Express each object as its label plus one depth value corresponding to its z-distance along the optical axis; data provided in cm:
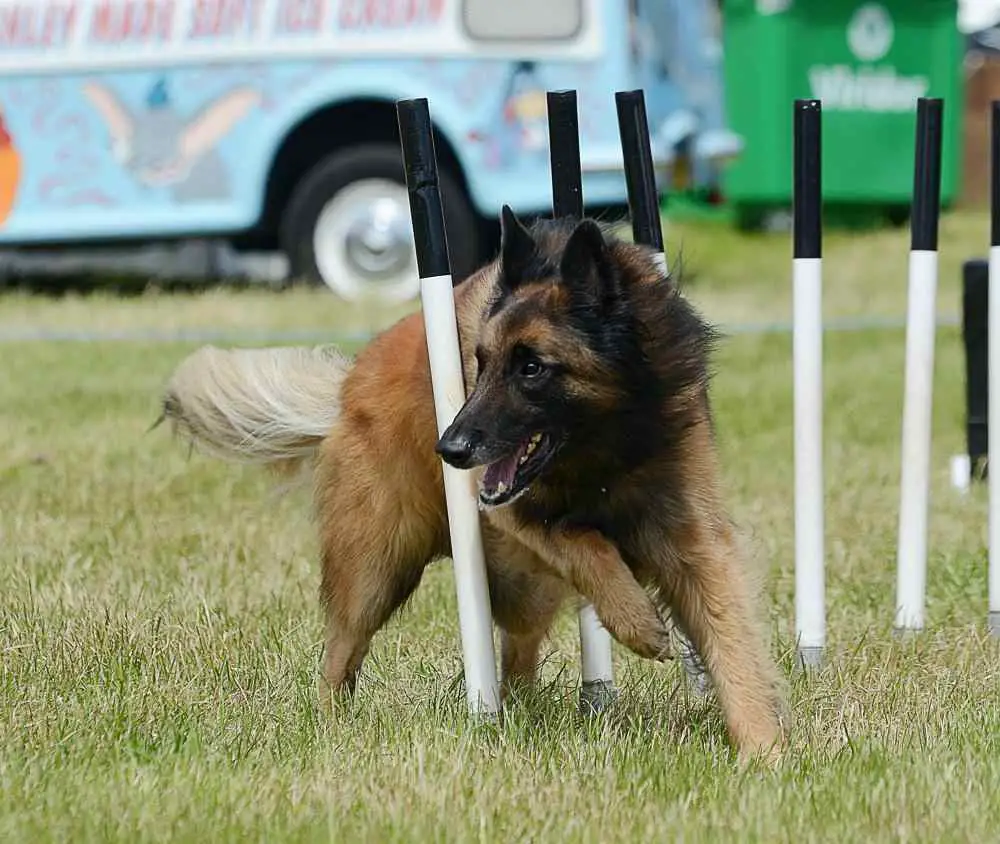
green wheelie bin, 3409
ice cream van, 2519
